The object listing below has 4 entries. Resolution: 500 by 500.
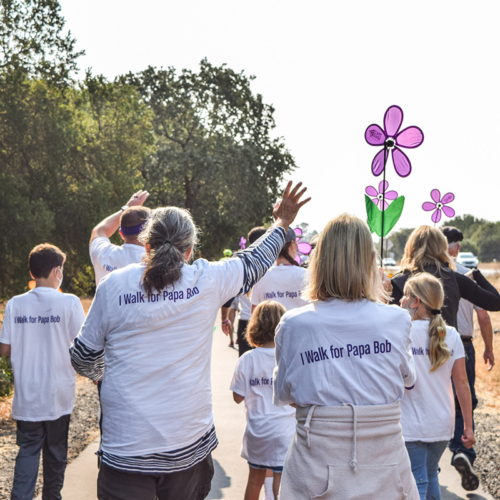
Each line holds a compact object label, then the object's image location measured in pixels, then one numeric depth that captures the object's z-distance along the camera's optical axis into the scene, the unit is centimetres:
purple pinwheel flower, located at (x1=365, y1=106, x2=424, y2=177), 525
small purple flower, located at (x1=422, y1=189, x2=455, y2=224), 758
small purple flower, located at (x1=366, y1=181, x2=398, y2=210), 552
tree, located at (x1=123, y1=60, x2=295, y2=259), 3566
